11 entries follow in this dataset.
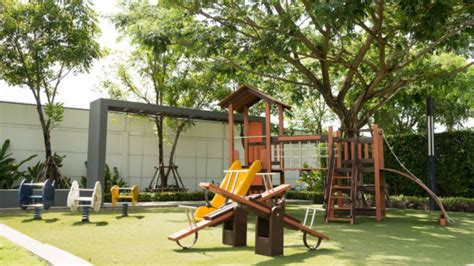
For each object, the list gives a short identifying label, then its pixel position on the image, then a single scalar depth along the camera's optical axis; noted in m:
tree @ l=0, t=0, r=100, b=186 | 15.90
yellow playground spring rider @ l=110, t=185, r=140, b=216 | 13.47
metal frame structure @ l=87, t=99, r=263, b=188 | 14.53
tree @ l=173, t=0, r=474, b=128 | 9.71
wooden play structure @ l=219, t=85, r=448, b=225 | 11.45
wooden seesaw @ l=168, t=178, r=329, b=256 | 6.03
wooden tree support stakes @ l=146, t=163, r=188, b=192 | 20.14
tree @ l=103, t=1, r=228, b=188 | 20.59
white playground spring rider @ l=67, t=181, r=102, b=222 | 11.37
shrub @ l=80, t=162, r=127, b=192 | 19.14
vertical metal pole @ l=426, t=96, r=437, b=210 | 14.89
